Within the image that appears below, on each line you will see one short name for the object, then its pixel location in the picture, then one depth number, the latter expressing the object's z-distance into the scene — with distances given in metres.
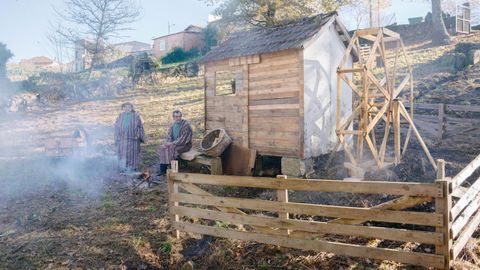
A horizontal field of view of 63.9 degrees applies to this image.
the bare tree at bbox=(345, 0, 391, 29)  33.29
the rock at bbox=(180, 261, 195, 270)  5.38
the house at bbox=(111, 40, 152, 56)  62.42
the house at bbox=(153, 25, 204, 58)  41.59
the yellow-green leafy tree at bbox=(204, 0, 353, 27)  17.34
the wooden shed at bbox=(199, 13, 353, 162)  9.35
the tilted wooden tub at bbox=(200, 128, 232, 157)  10.10
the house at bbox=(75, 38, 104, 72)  25.81
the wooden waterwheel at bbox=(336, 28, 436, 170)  8.48
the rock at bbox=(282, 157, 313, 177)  9.32
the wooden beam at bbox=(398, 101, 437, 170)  8.79
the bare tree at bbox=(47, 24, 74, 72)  25.00
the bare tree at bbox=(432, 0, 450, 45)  22.61
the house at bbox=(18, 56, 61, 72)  55.23
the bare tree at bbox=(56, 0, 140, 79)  24.78
